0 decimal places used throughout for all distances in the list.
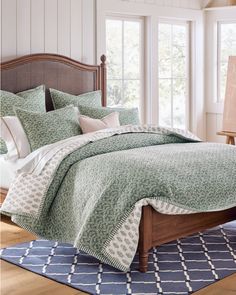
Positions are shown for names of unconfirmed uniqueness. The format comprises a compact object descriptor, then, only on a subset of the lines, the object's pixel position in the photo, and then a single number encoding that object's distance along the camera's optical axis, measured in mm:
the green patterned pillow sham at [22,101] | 4992
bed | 3670
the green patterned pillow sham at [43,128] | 4676
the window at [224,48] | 6953
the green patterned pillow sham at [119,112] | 5340
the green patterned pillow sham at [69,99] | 5480
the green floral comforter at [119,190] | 3592
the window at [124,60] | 6316
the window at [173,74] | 6812
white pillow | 4762
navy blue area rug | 3400
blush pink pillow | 4941
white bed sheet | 4719
